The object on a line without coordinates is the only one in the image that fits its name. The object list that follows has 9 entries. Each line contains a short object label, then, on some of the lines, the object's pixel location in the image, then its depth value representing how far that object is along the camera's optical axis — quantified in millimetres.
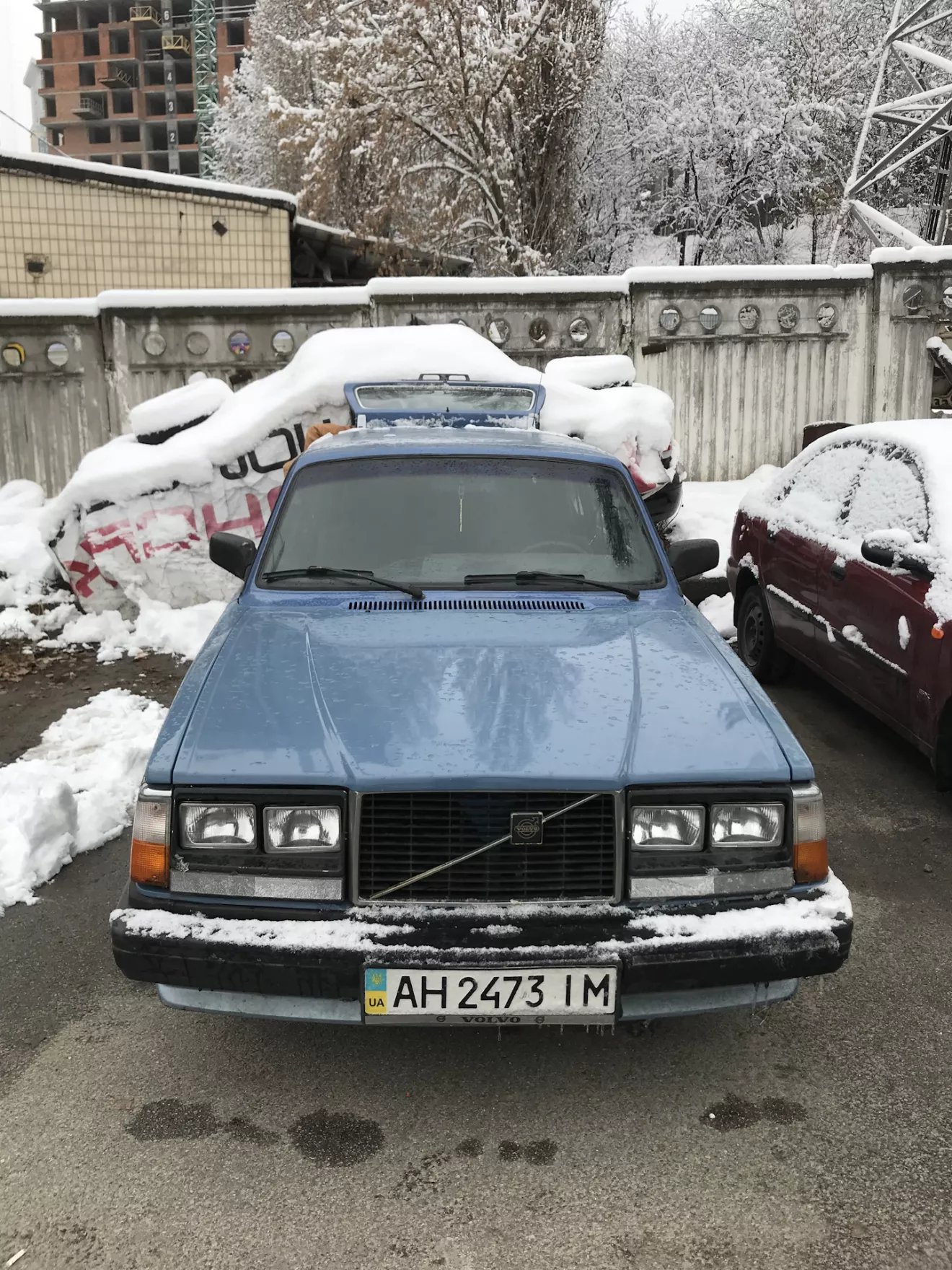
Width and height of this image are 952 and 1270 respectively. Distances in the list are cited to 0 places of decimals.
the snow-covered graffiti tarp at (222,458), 7449
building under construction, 83688
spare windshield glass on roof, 6847
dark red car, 4500
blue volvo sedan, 2432
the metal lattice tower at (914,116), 21531
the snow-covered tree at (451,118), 16219
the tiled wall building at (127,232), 14578
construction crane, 59406
